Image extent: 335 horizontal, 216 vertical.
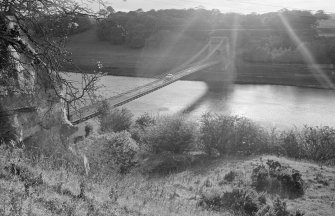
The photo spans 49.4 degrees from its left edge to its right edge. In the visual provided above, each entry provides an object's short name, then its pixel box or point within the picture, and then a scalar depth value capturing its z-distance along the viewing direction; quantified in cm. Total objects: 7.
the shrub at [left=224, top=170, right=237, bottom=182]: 1165
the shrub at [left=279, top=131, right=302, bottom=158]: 1611
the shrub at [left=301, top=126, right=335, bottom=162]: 1544
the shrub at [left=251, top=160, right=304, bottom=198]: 1066
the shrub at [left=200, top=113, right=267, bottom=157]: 1574
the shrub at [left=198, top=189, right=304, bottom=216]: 856
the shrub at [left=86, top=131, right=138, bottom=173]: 1105
